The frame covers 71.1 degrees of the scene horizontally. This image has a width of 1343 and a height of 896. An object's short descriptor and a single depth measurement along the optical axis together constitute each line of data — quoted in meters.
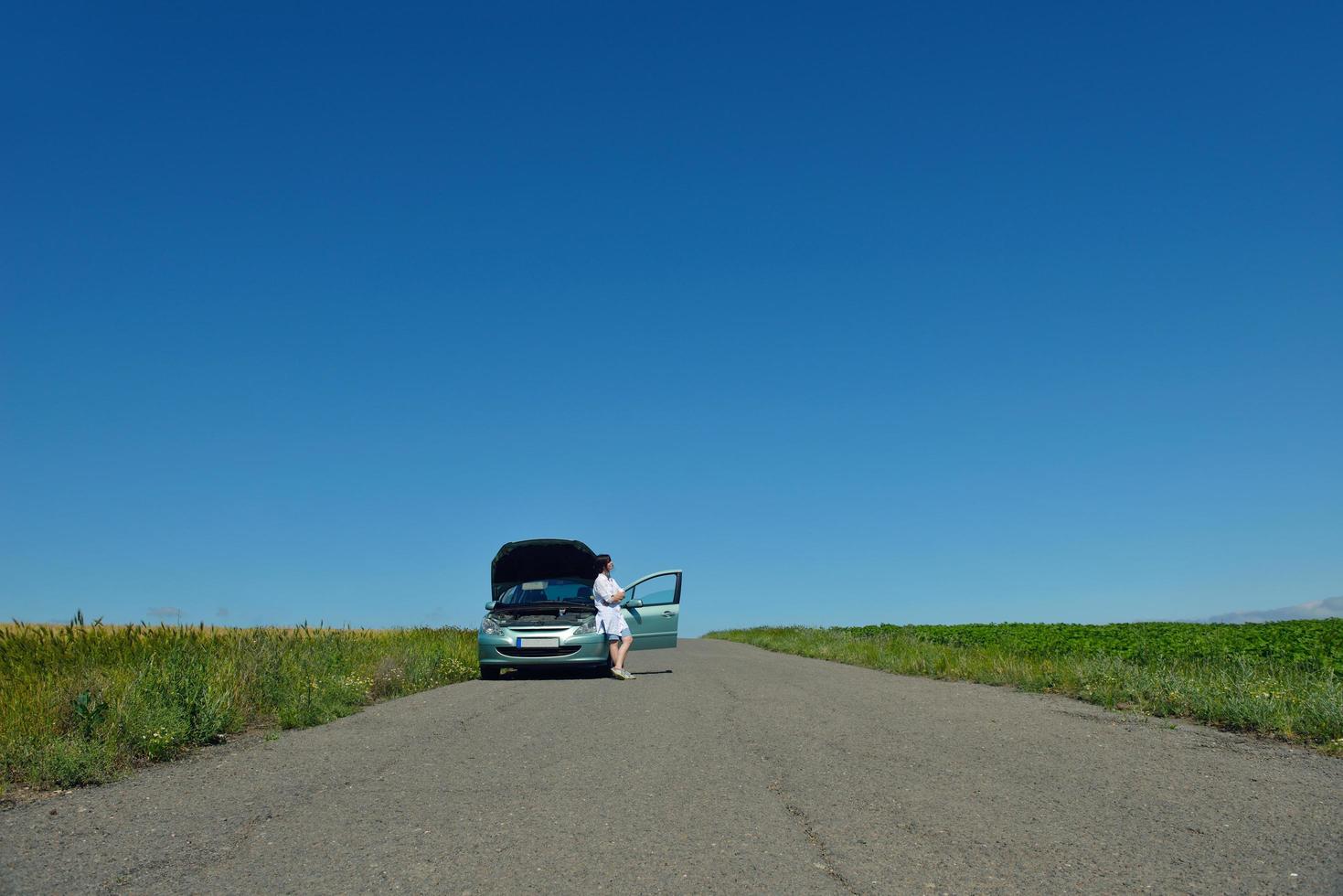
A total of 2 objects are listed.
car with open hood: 14.41
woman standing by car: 14.66
